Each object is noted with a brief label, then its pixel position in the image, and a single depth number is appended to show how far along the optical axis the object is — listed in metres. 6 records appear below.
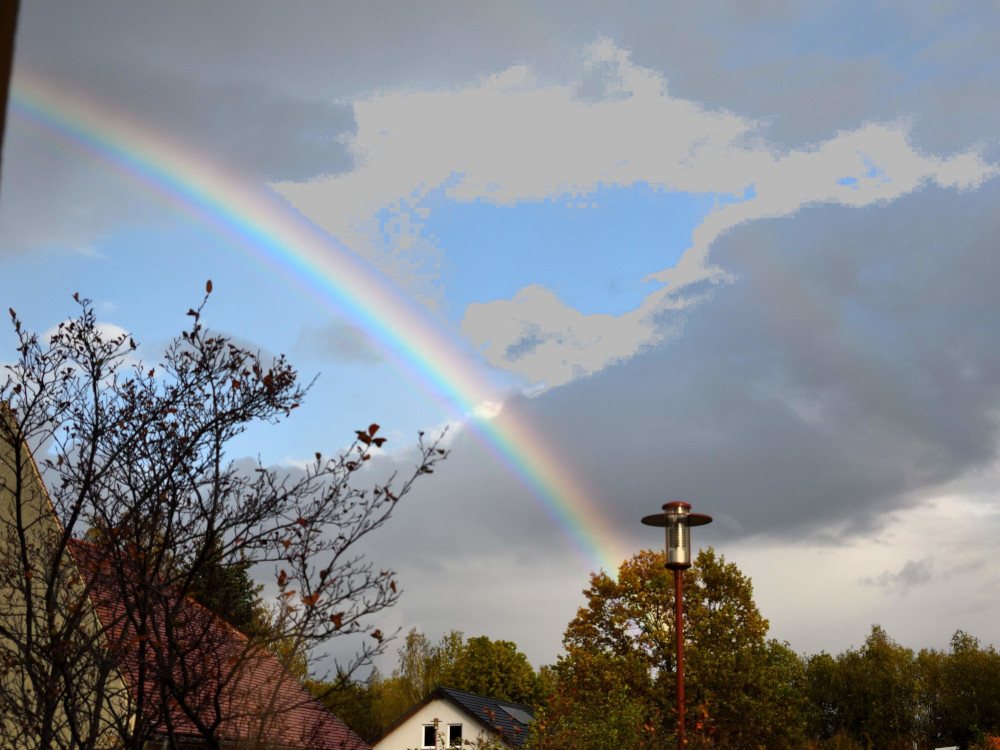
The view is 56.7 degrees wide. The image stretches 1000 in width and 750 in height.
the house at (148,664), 7.32
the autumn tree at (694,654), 31.25
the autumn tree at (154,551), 7.46
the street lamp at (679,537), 14.04
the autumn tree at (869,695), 52.06
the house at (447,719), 36.56
